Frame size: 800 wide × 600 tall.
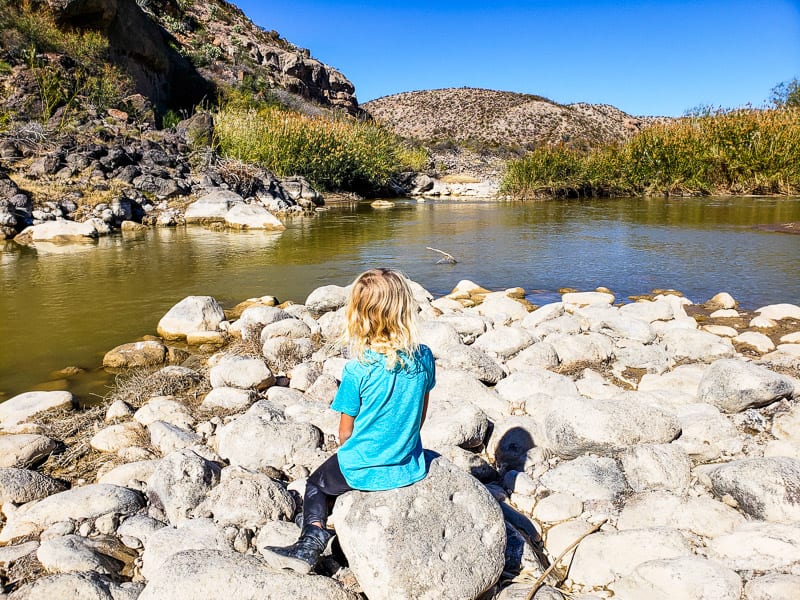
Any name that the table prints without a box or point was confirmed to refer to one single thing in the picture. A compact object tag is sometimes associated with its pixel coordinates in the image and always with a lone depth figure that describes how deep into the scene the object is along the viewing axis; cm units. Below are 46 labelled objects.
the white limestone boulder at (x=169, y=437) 363
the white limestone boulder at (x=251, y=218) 1585
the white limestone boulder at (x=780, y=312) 601
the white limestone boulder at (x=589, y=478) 300
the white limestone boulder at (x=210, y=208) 1669
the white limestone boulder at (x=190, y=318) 627
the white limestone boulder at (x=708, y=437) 338
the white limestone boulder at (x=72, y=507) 282
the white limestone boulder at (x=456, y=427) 345
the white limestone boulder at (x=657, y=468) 306
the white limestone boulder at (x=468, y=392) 410
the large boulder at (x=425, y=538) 214
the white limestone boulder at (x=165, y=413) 403
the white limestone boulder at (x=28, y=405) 416
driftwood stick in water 1045
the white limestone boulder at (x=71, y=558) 244
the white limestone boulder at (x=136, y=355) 553
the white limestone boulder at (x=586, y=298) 706
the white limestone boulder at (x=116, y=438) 371
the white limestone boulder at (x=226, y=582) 208
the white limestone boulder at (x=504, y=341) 519
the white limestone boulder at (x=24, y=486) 310
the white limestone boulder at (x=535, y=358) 486
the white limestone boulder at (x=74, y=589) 223
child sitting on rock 236
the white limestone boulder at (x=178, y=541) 251
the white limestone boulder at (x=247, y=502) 280
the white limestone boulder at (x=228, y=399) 429
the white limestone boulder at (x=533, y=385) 423
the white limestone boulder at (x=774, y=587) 215
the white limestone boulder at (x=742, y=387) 370
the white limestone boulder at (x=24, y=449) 354
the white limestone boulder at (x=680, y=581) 221
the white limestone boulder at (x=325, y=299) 695
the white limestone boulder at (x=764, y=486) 268
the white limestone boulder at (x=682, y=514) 269
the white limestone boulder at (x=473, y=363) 459
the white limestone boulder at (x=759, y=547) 236
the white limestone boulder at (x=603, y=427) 333
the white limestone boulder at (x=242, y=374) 463
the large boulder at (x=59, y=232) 1374
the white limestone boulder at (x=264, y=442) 345
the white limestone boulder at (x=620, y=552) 245
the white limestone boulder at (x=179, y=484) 294
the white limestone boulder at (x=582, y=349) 495
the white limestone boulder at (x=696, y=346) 490
